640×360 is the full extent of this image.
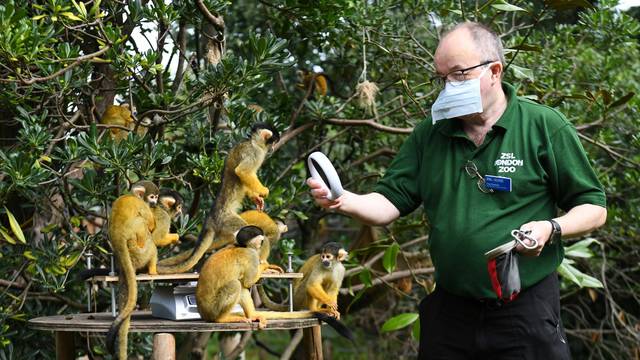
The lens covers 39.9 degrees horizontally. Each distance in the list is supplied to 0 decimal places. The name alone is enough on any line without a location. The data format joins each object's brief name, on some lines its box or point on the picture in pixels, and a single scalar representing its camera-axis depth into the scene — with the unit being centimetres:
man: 268
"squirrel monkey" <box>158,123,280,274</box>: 378
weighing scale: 362
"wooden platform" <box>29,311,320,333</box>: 336
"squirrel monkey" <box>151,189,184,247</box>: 370
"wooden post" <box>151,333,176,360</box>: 345
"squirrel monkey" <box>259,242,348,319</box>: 378
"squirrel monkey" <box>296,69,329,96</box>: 528
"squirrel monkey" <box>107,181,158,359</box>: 344
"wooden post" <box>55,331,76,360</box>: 382
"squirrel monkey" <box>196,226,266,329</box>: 341
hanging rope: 490
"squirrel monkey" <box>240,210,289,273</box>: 391
